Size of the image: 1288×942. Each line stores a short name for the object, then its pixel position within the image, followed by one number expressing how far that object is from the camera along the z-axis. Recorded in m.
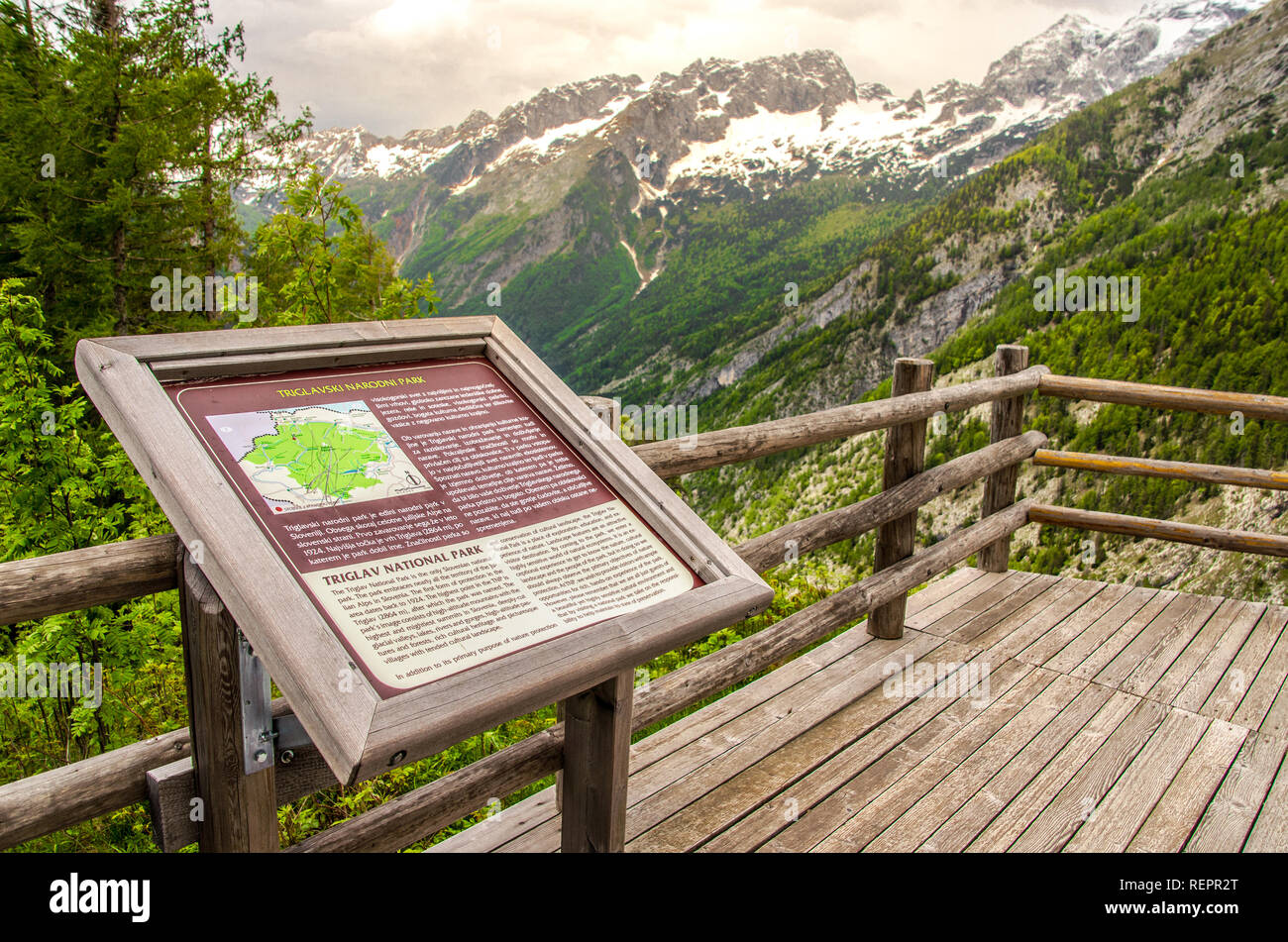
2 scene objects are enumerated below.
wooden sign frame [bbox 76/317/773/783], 1.23
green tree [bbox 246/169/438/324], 4.85
